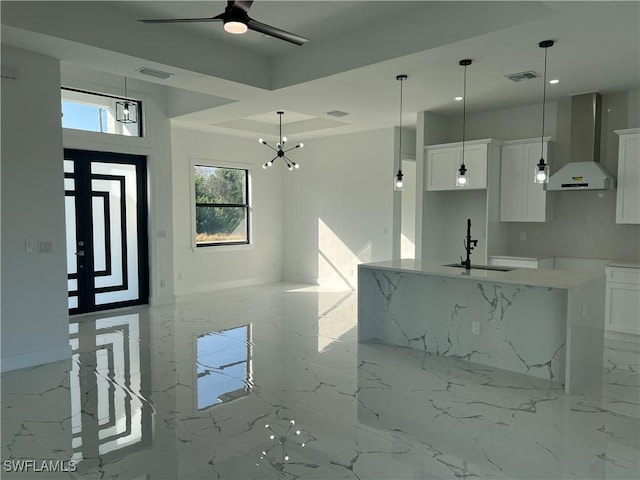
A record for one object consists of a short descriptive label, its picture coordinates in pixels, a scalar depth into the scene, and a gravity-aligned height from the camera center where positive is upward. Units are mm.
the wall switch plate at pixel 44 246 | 4531 -308
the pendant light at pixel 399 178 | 4973 +422
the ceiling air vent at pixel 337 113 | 6746 +1489
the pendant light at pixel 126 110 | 6558 +1527
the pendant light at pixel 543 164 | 4012 +485
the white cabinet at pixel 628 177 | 5301 +433
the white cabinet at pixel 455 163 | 6215 +714
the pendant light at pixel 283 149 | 7721 +1308
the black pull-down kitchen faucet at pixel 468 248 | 4680 -336
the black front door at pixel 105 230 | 6445 -221
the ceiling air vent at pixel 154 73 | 4798 +1489
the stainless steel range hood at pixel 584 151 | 5523 +773
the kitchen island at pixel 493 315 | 3955 -980
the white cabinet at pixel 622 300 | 5137 -954
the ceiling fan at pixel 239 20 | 2841 +1252
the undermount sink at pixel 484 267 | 4626 -541
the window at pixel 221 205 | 8703 +175
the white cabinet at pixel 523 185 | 6066 +392
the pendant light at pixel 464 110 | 4523 +1462
